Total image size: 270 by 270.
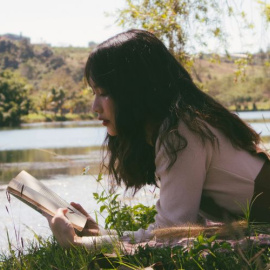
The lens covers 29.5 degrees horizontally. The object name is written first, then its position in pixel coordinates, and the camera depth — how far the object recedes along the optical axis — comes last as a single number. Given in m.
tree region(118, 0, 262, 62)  5.00
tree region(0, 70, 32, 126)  49.72
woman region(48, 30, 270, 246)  1.63
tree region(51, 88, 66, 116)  61.72
